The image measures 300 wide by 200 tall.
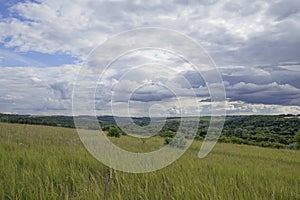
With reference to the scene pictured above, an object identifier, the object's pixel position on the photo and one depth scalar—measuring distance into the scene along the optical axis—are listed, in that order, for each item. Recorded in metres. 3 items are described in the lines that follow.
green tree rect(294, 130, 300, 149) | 24.10
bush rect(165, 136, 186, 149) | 12.05
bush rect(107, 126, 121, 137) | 17.55
